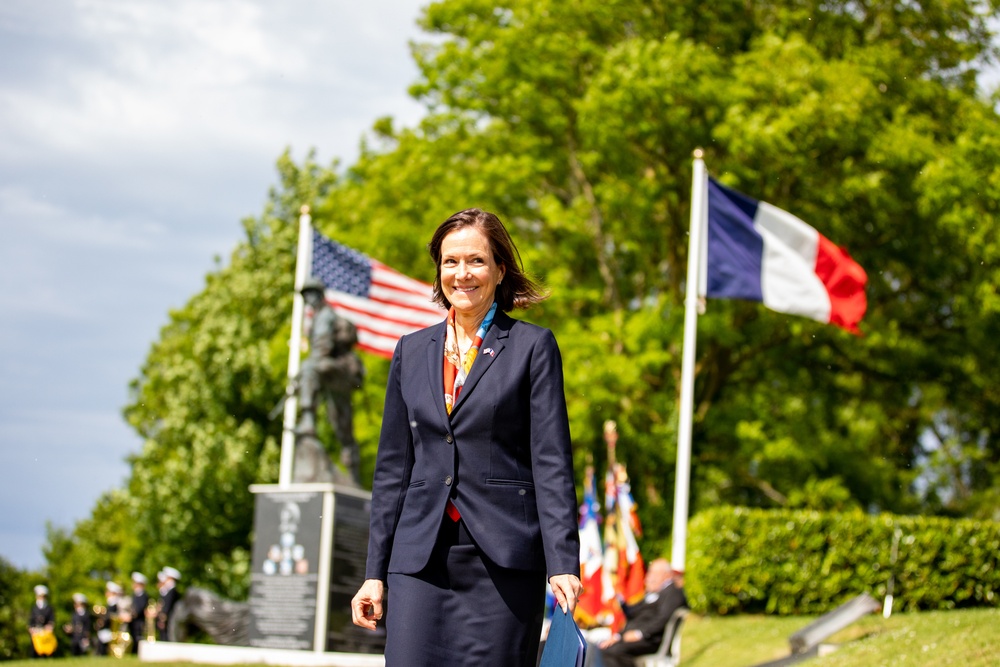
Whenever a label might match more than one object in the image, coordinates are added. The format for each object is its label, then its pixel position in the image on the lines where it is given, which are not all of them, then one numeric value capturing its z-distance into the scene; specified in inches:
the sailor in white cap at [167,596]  896.3
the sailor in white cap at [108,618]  1072.8
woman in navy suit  150.3
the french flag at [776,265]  635.5
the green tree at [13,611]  1315.2
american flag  739.4
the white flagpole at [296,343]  689.0
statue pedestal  593.3
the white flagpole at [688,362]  602.9
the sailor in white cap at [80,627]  1027.9
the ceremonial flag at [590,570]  724.7
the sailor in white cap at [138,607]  978.7
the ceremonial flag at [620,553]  730.8
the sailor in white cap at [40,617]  887.6
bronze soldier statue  660.7
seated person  515.2
